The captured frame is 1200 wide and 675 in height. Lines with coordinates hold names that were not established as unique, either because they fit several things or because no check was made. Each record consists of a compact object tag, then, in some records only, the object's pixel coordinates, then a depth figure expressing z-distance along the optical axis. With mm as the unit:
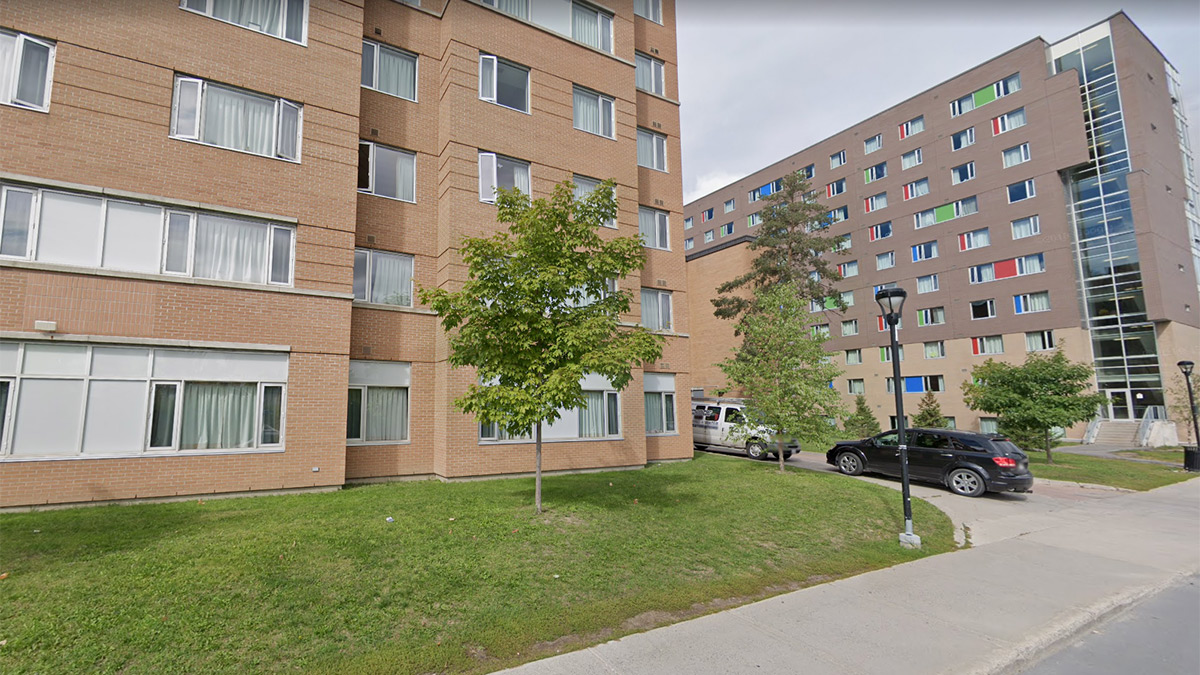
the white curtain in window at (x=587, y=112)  16078
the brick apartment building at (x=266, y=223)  9414
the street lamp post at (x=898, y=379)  9012
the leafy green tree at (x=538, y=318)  8070
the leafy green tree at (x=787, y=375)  14430
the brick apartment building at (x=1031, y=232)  32625
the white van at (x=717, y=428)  19250
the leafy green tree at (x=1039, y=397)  18969
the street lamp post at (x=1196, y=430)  20466
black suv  13836
